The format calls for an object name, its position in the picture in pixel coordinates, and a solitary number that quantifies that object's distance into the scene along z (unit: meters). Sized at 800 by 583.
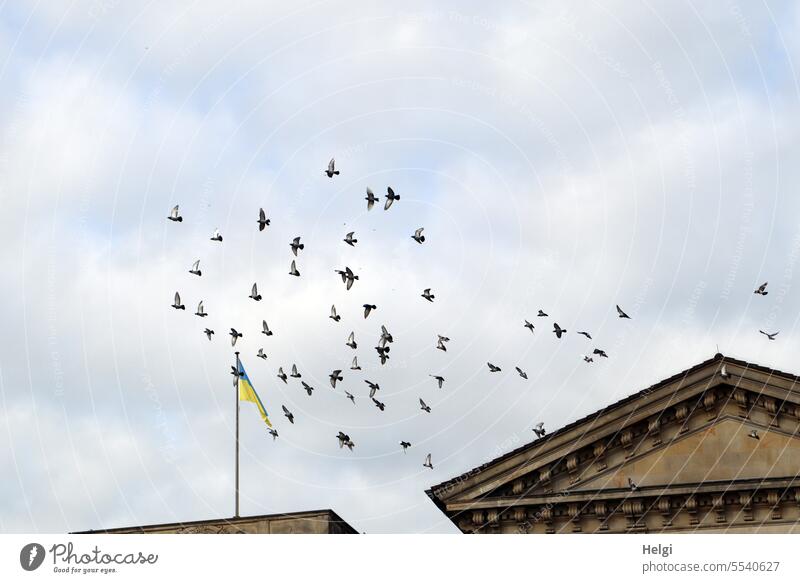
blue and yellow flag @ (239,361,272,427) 71.94
